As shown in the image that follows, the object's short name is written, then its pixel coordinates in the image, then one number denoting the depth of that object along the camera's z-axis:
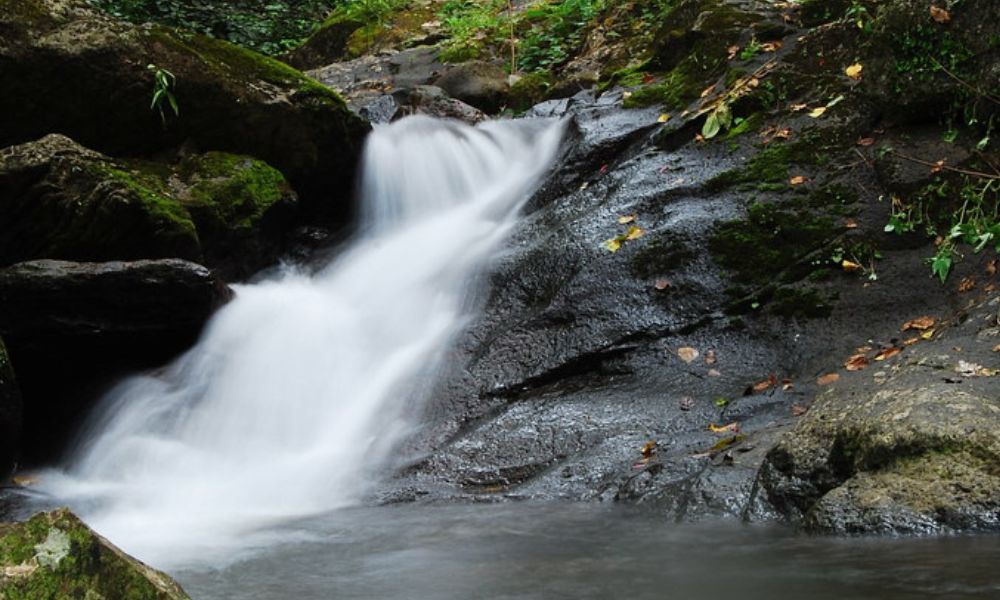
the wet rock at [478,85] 11.25
